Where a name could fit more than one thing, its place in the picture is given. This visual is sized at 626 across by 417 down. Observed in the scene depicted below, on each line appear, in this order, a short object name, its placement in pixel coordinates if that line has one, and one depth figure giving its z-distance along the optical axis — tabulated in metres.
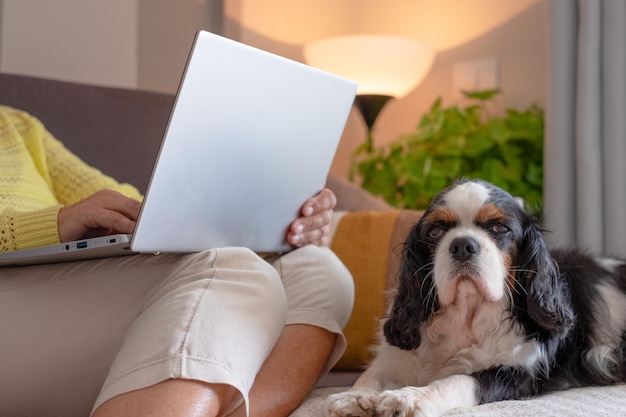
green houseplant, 2.56
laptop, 1.17
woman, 1.09
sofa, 2.01
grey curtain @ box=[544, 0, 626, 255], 2.29
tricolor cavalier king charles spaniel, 1.38
